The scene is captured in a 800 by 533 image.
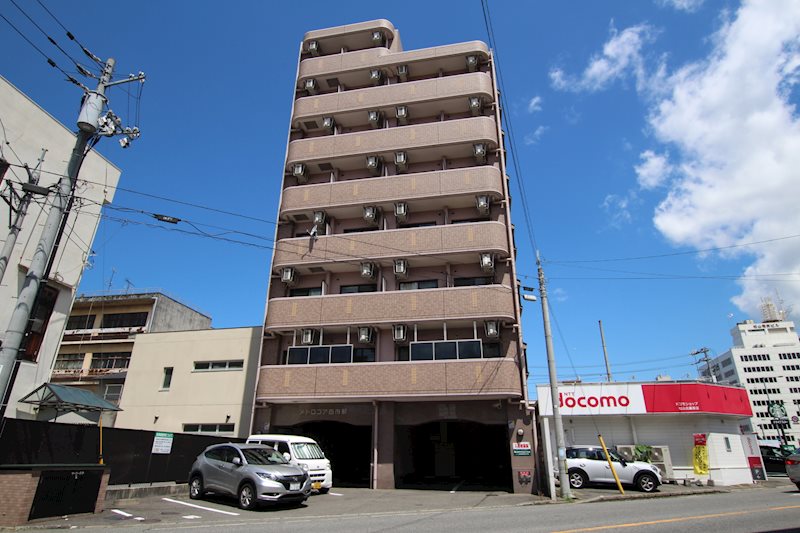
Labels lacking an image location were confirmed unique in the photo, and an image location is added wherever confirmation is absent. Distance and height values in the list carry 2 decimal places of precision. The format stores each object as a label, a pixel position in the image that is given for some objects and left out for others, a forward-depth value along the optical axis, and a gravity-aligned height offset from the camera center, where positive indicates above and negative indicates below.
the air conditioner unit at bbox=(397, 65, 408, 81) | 29.41 +22.50
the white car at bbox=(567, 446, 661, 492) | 19.23 -0.61
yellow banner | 22.78 -0.15
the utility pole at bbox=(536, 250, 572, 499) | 16.52 +1.58
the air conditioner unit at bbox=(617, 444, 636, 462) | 23.42 +0.22
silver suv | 12.57 -0.71
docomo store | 23.42 +1.71
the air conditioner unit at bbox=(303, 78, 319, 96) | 30.45 +22.41
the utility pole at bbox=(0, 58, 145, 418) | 9.30 +5.06
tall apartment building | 21.17 +8.67
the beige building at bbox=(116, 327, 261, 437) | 23.64 +3.27
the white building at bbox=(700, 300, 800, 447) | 103.81 +20.38
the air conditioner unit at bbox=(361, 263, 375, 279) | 24.02 +8.75
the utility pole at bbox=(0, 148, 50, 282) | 10.11 +5.20
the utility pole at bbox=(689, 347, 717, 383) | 48.82 +10.40
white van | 16.34 -0.17
